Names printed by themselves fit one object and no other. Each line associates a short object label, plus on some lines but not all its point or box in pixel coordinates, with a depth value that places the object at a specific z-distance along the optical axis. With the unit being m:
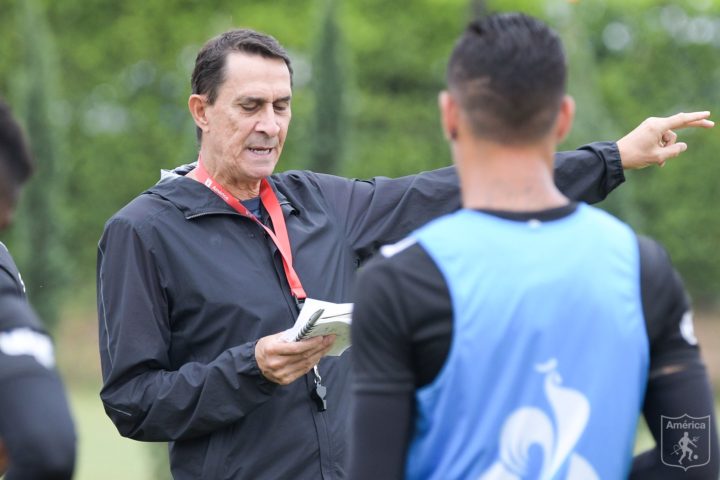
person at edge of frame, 4.46
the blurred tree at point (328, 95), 33.12
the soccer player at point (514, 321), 4.25
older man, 6.84
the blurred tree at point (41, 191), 39.37
